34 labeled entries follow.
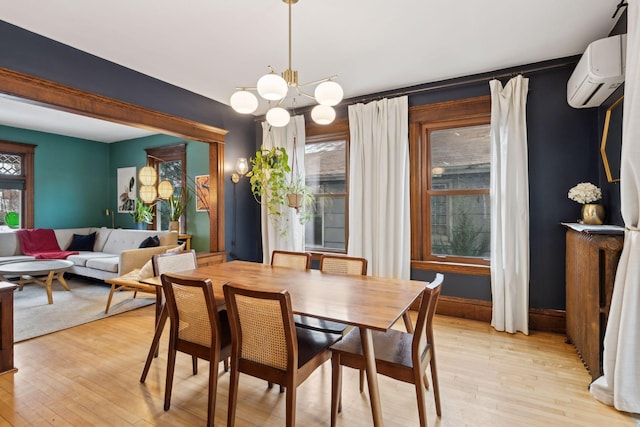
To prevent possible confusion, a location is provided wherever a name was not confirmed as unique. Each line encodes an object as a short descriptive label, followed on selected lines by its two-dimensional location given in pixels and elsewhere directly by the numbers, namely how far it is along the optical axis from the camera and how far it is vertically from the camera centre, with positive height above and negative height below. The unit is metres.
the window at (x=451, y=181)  3.62 +0.39
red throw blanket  5.50 -0.49
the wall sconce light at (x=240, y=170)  4.51 +0.64
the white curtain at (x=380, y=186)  3.81 +0.34
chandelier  1.92 +0.77
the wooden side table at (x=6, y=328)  2.44 -0.84
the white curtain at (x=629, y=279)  1.91 -0.38
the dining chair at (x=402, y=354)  1.67 -0.77
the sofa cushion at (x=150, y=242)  5.03 -0.42
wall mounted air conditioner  2.34 +1.09
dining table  1.61 -0.47
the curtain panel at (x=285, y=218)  4.52 -0.04
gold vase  2.70 +0.00
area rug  3.39 -1.12
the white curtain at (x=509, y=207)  3.21 +0.07
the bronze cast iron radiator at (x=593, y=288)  2.18 -0.53
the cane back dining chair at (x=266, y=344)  1.56 -0.65
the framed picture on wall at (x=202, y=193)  5.62 +0.39
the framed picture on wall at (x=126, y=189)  6.81 +0.55
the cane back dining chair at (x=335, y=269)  2.27 -0.44
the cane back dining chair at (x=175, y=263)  2.55 -0.39
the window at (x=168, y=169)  5.96 +0.89
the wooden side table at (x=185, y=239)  5.53 -0.40
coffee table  4.06 -0.67
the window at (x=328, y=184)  4.46 +0.44
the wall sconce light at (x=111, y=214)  7.12 +0.04
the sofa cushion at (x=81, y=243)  6.07 -0.51
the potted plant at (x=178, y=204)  5.79 +0.20
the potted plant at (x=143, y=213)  6.27 +0.05
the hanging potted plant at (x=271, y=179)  3.66 +0.45
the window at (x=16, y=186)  5.88 +0.55
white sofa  4.63 -0.55
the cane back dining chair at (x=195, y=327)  1.82 -0.66
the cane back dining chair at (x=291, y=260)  2.89 -0.40
